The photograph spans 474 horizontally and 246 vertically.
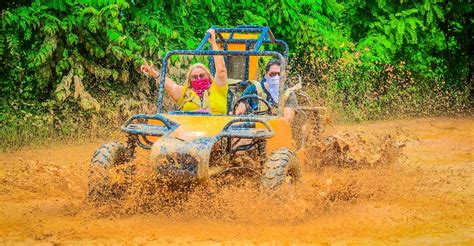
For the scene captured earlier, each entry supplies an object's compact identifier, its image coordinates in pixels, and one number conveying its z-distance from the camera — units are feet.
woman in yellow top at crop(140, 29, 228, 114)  46.97
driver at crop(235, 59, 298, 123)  49.06
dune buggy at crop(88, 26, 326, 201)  38.27
